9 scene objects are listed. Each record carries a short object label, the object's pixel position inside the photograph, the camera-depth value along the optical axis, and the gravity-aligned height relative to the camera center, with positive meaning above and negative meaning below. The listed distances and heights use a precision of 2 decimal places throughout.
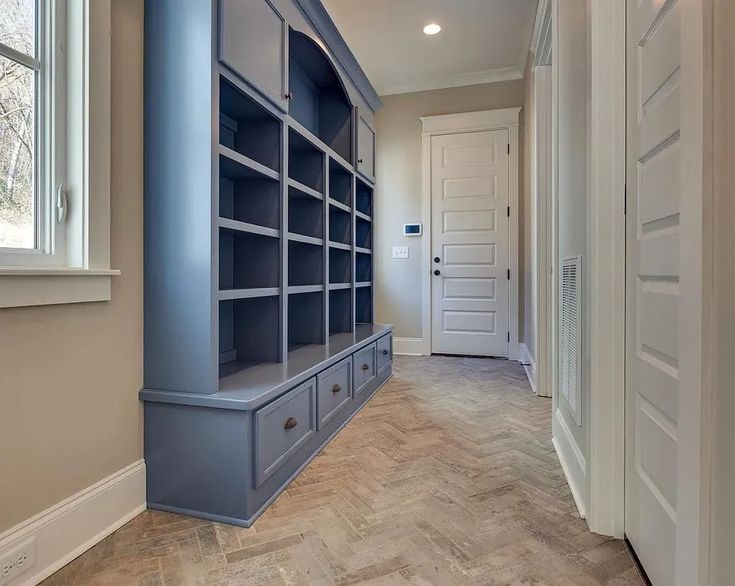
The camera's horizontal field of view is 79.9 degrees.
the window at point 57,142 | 1.25 +0.44
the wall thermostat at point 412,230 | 4.60 +0.61
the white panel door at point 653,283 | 1.06 +0.01
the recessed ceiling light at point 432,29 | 3.47 +2.08
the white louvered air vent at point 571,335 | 1.69 -0.20
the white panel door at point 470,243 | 4.39 +0.46
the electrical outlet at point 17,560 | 1.13 -0.72
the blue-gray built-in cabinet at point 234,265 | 1.54 +0.10
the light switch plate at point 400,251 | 4.68 +0.38
